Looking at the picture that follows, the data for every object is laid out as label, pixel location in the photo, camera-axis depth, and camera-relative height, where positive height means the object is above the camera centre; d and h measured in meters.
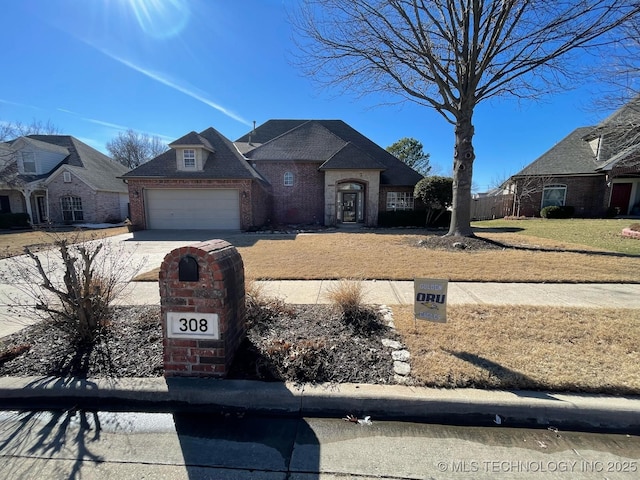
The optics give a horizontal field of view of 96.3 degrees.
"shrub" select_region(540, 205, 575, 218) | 19.53 -0.22
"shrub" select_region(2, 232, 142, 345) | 3.10 -1.09
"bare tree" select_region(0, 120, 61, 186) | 18.94 +2.57
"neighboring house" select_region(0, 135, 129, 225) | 20.50 +1.30
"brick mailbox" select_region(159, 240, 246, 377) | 2.55 -0.94
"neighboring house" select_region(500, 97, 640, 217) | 18.97 +1.81
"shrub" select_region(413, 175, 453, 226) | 16.06 +0.86
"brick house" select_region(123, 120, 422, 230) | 15.70 +1.41
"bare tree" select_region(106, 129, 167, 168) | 42.75 +8.31
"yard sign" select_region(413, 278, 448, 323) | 3.22 -1.04
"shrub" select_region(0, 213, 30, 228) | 19.14 -0.96
